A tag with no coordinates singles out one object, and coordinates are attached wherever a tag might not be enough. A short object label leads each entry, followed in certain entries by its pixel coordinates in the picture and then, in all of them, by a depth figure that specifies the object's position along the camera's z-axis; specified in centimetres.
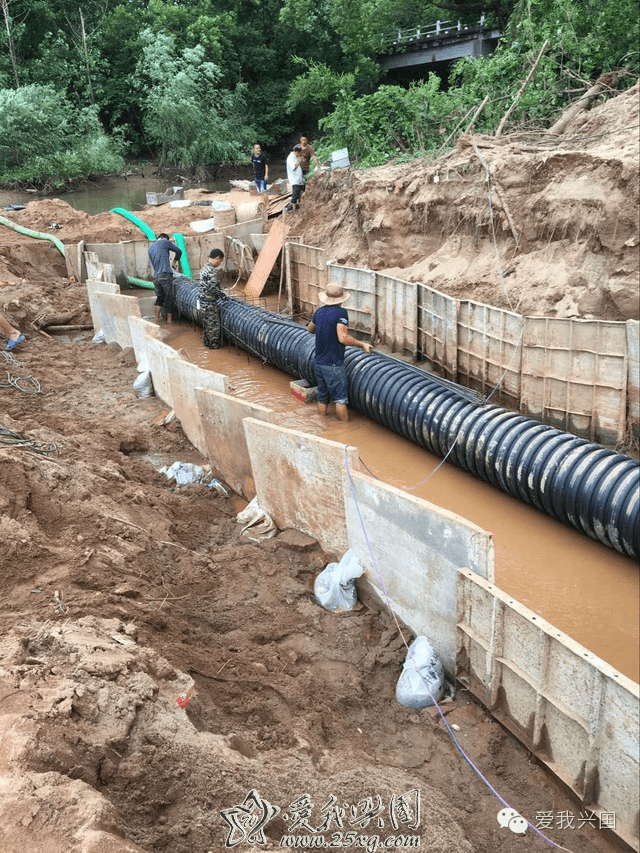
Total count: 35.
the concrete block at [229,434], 803
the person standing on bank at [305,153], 1653
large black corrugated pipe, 642
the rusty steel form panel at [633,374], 708
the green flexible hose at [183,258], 1661
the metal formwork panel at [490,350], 852
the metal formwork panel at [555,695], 419
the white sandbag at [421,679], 540
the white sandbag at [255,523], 759
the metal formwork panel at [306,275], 1286
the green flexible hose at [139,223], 1822
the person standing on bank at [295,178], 1606
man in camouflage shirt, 1198
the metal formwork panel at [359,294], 1123
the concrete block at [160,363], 1014
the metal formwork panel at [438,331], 948
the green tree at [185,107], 3344
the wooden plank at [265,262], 1503
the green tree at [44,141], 3122
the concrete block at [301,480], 665
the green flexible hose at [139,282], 1675
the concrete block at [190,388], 893
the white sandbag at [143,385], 1106
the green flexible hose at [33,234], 1669
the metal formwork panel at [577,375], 744
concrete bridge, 2930
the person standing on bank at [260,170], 2030
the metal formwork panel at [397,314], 1032
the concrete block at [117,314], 1218
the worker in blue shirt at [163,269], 1309
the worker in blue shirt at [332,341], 866
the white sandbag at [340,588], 643
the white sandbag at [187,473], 873
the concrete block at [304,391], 1013
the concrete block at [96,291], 1327
